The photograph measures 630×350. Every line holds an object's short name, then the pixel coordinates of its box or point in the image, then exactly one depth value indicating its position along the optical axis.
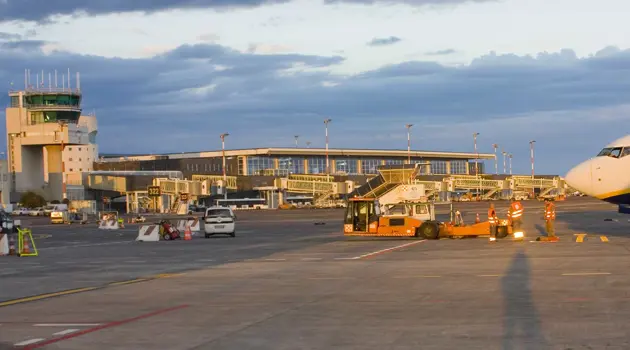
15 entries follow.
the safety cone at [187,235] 55.97
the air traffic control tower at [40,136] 147.38
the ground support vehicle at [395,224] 46.50
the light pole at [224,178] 138.40
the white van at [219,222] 57.59
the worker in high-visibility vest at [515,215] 43.05
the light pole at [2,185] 147.15
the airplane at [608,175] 37.97
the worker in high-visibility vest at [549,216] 41.24
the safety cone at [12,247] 41.94
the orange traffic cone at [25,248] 41.18
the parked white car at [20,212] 144.07
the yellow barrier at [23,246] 41.03
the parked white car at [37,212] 140.62
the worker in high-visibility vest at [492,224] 42.66
